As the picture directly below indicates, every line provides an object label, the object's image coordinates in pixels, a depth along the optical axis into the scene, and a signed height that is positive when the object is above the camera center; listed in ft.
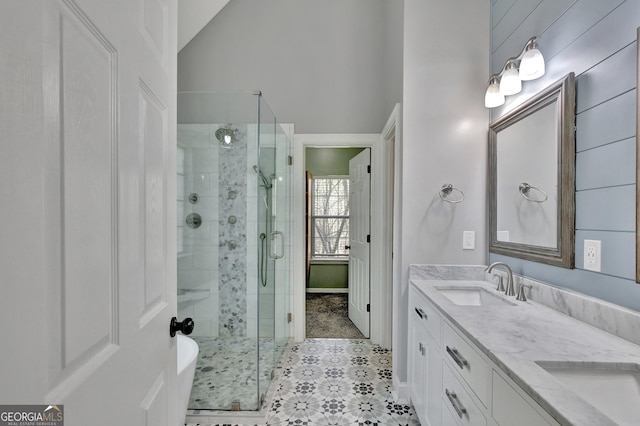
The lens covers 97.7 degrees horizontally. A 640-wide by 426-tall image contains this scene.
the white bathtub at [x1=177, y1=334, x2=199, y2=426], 4.74 -2.84
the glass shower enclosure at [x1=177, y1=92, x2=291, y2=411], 6.97 -0.44
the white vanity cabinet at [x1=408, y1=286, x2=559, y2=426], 2.63 -2.15
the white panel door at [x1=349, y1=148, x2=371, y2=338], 9.55 -1.02
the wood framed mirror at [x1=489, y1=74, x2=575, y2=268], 4.18 +0.57
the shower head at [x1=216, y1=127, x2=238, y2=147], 7.29 +1.93
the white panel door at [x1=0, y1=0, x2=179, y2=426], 1.14 +0.00
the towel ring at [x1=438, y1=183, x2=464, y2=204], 6.28 +0.43
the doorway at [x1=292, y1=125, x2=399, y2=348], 8.67 -0.60
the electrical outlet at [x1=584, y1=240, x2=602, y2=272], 3.70 -0.60
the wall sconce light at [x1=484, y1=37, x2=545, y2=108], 4.54 +2.43
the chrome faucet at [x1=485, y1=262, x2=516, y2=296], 4.95 -1.31
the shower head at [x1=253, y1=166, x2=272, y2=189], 6.94 +0.80
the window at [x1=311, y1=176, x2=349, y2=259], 15.15 -0.36
